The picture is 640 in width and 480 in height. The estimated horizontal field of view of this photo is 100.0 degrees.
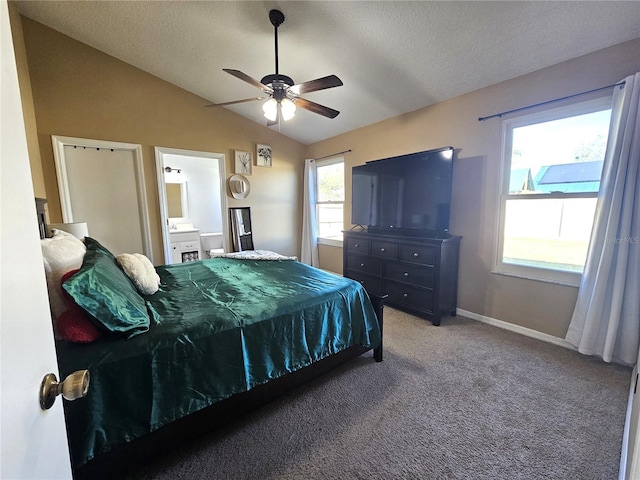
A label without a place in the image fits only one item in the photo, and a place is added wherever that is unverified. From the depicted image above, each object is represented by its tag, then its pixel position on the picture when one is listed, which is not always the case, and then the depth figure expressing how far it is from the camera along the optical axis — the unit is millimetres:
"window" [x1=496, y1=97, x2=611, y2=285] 2273
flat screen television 2953
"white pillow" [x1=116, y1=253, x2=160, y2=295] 1844
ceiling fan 2101
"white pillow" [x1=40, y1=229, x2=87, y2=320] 1238
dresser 2895
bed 1174
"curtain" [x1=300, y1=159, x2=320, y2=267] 4949
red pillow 1198
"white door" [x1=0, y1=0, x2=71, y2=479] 448
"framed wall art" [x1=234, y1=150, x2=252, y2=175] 4380
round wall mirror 4363
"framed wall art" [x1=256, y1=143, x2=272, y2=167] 4584
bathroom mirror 5066
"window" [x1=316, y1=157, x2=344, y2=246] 4664
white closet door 3316
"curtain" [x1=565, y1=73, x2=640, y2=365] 1980
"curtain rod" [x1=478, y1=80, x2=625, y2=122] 2104
